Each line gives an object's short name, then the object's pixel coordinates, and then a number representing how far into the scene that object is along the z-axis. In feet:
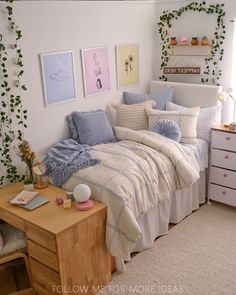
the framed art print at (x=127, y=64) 9.48
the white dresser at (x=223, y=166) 9.06
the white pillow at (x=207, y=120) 9.57
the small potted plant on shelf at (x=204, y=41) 9.84
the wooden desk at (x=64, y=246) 5.96
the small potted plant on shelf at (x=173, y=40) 10.25
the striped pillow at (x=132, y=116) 9.91
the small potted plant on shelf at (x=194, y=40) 9.96
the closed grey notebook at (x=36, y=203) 6.71
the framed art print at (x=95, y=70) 8.89
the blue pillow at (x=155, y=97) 10.38
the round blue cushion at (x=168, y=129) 9.14
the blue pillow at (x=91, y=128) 9.00
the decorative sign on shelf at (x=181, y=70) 10.46
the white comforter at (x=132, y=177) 6.70
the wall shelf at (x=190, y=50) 10.05
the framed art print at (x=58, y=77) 7.95
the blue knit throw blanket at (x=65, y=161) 7.48
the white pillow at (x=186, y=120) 9.40
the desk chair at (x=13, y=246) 6.55
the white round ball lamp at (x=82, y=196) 6.51
